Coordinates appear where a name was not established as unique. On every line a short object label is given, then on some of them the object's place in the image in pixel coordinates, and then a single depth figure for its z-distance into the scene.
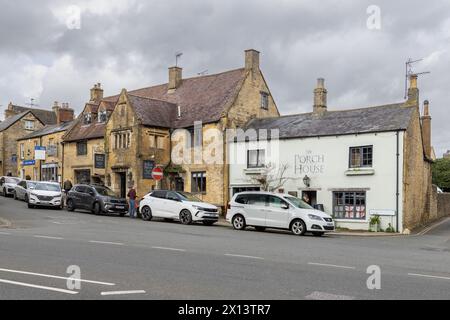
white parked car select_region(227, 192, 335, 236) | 21.27
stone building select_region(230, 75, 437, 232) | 26.48
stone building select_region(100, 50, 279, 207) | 33.88
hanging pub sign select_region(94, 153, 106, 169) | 37.19
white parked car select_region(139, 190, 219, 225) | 24.72
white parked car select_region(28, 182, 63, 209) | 30.52
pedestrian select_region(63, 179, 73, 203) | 37.27
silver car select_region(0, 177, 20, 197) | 41.06
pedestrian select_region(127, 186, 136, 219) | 28.73
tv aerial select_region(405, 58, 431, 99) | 31.39
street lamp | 29.09
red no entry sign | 29.52
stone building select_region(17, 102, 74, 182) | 45.92
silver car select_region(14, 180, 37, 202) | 34.58
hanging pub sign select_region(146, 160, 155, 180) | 35.09
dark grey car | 28.92
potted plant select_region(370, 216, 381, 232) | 26.38
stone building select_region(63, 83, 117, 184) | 39.59
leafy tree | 70.69
